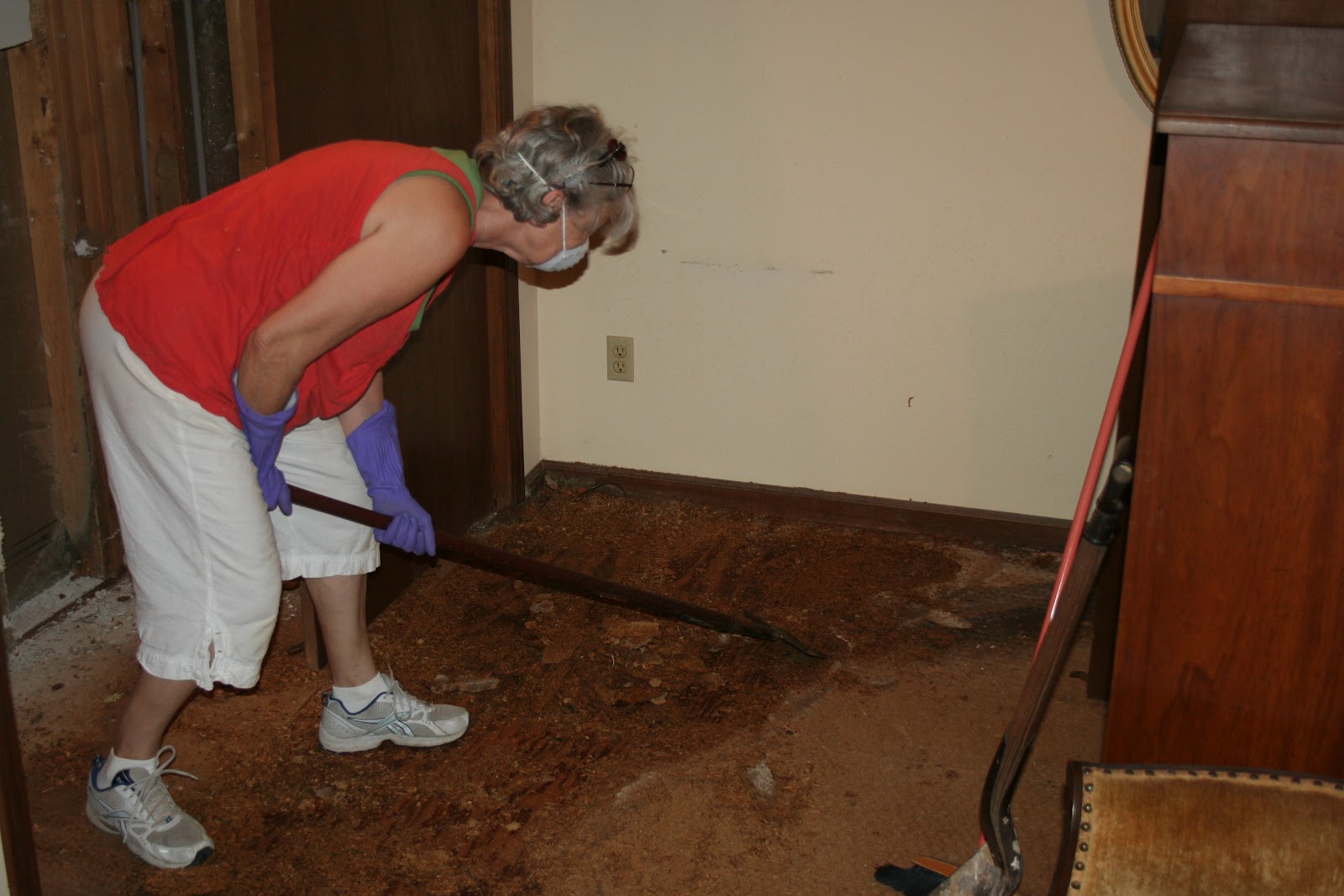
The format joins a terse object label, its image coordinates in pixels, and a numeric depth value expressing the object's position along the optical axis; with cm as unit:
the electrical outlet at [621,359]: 315
